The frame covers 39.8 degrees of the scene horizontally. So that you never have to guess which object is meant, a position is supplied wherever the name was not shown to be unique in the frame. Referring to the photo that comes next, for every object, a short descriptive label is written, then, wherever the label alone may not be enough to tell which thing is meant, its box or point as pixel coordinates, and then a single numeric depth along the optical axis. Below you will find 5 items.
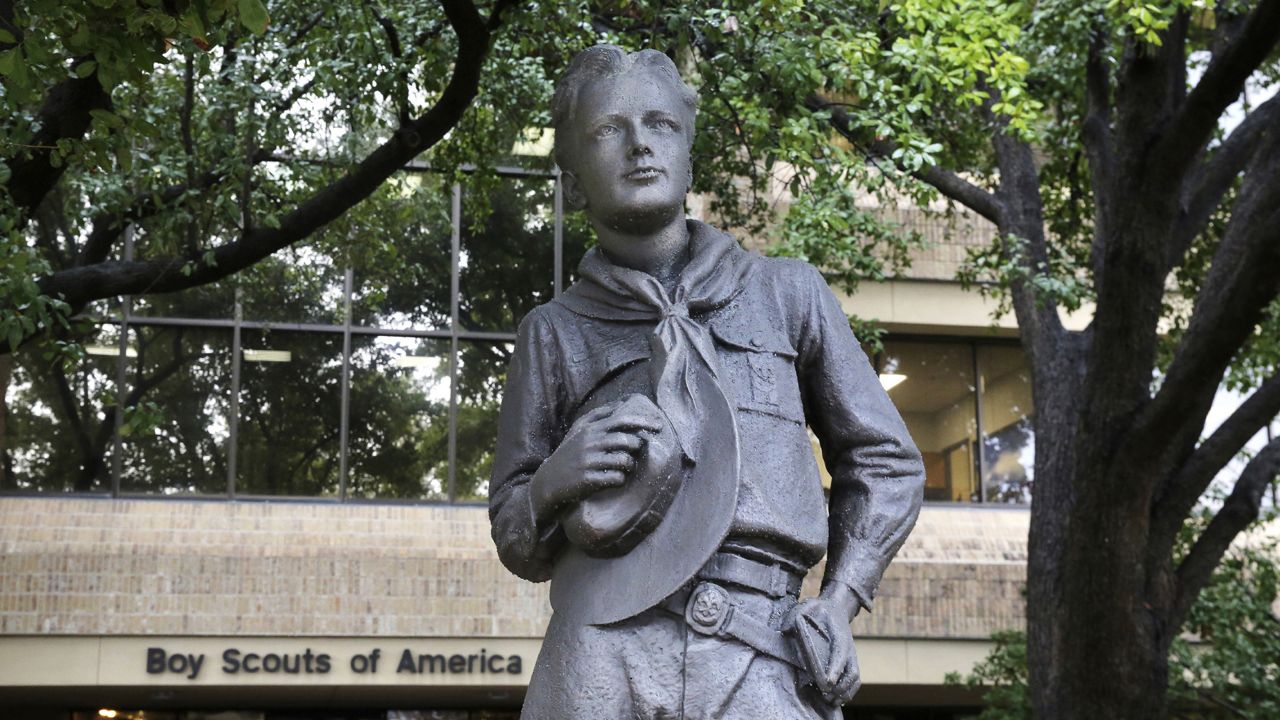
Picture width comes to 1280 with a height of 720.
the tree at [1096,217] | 10.81
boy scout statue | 4.14
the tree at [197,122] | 7.36
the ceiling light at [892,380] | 22.95
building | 19.48
